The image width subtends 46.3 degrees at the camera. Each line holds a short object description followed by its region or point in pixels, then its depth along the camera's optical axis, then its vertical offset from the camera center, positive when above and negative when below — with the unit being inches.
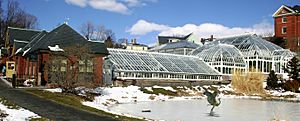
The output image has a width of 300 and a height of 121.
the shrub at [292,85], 1519.4 -87.8
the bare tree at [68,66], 919.0 -5.9
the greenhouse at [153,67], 1541.6 -12.7
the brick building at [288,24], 2701.8 +333.2
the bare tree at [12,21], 2440.9 +310.2
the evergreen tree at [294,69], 1692.2 -18.7
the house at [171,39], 3736.0 +280.3
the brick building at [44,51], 1187.1 +47.2
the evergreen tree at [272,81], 1625.2 -74.8
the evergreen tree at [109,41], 2953.7 +199.1
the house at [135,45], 3713.6 +204.1
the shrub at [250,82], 1505.9 -74.0
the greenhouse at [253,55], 2016.0 +58.5
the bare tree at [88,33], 3046.3 +268.9
